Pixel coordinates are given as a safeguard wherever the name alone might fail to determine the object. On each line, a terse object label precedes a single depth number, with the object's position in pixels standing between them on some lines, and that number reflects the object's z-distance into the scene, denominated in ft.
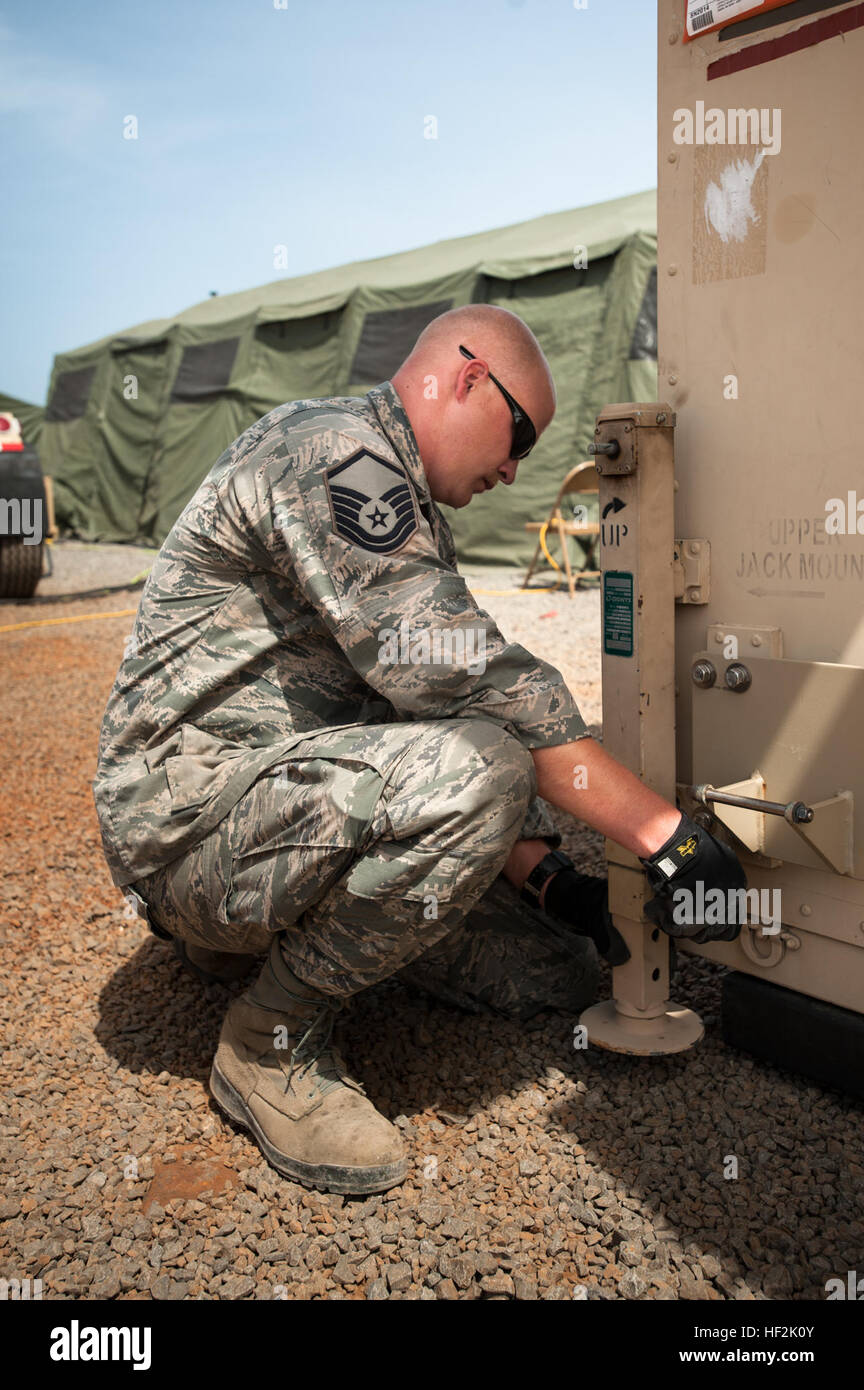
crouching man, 5.63
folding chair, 25.38
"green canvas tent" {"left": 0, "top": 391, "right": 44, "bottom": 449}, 55.21
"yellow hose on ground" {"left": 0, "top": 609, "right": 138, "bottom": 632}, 24.26
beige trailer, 5.38
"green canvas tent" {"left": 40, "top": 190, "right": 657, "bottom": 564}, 29.27
